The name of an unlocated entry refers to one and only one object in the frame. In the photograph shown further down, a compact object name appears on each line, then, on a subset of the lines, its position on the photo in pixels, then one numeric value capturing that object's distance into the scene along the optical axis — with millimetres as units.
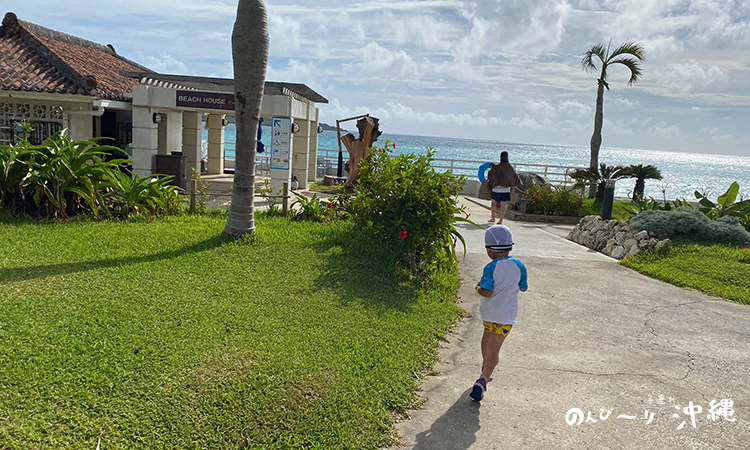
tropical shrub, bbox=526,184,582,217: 15727
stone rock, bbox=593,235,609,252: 11711
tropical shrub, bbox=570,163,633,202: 17828
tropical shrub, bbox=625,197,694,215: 12891
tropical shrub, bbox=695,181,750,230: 12586
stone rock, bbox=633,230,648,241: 10914
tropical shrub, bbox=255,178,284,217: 11562
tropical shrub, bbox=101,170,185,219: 9805
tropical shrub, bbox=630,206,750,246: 11094
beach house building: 13781
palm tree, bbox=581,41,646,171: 20734
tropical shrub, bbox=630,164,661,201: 18672
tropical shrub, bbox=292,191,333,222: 11031
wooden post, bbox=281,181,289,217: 11351
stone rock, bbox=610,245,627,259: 10812
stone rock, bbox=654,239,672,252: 10469
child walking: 4609
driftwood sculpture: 17969
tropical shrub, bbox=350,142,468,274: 7840
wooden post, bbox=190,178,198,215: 10812
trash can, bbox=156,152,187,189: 15180
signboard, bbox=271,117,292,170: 15484
